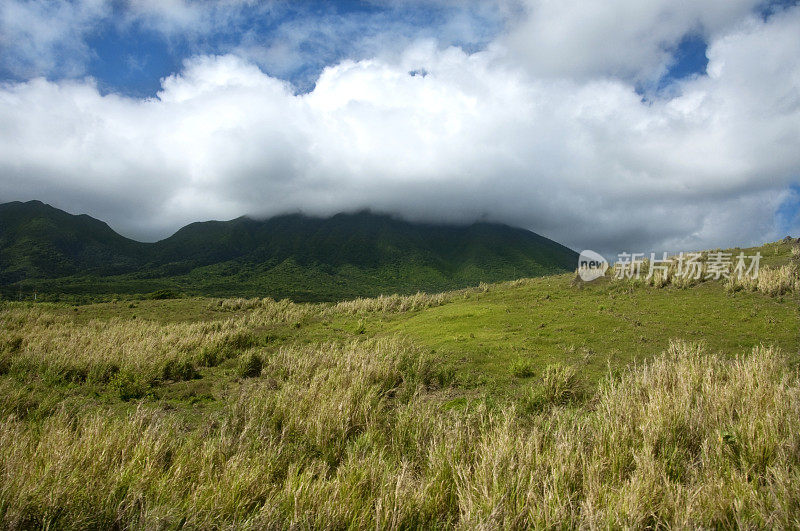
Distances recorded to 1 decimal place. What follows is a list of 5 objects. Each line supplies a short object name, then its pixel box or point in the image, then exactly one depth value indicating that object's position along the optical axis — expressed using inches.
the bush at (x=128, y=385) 361.4
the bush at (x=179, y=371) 449.3
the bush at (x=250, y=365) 468.6
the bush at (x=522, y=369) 407.5
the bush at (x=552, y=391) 286.8
